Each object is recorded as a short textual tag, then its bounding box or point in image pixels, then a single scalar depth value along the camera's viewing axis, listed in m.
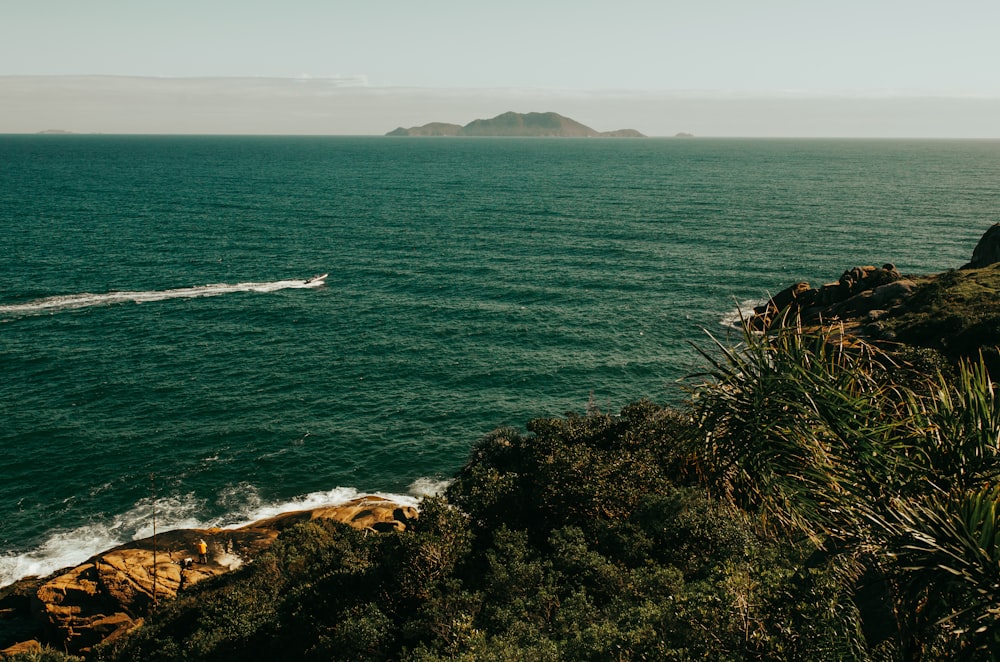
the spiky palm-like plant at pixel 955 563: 9.17
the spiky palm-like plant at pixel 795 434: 11.62
